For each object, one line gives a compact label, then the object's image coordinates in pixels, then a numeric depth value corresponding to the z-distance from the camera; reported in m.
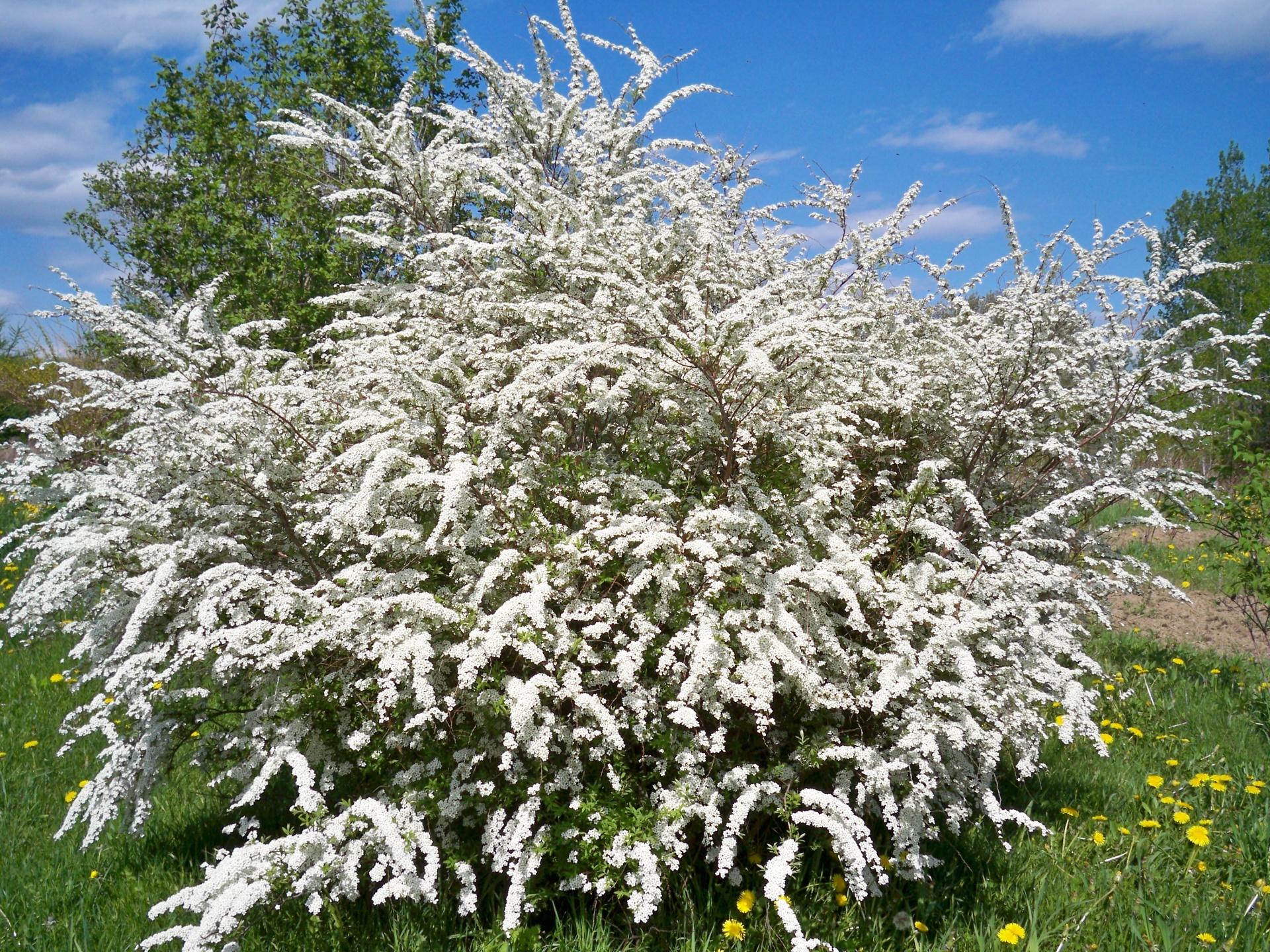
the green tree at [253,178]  7.38
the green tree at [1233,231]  20.36
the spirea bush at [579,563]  2.69
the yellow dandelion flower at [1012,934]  2.68
